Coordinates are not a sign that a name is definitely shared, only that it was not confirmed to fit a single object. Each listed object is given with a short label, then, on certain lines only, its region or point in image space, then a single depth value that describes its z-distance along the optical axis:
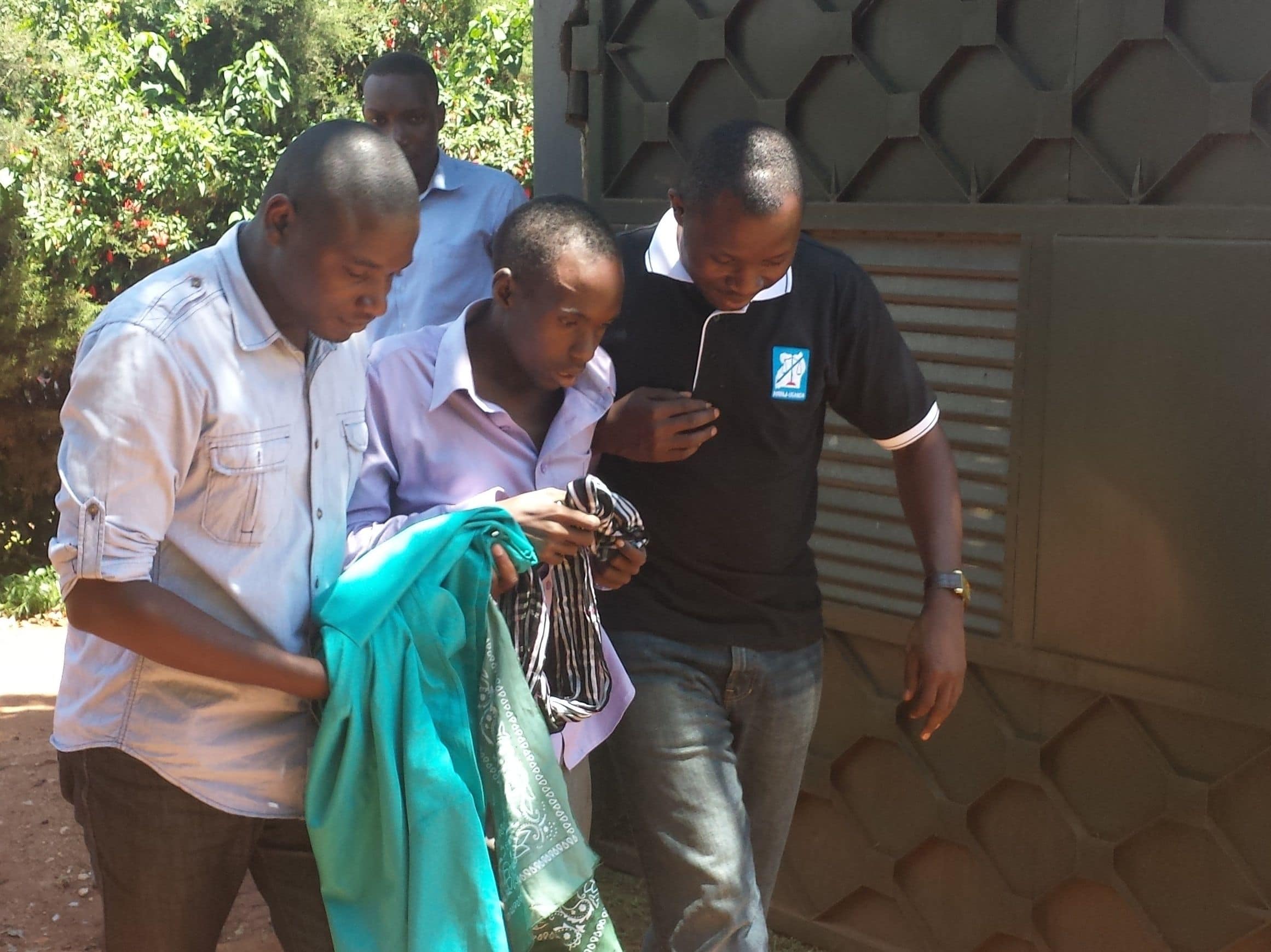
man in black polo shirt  2.63
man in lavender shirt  2.41
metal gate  3.08
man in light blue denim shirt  1.95
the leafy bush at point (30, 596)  8.10
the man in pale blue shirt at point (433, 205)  3.84
